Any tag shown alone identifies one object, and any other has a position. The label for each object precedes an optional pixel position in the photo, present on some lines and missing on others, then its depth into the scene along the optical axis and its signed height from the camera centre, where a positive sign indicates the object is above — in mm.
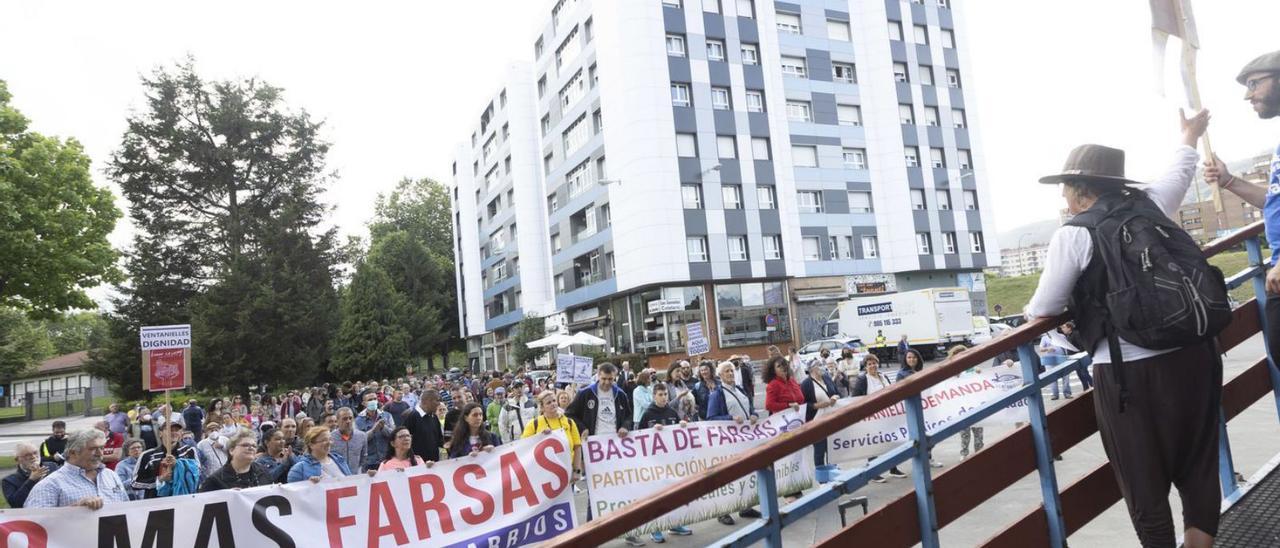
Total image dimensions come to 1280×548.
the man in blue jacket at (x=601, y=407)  9820 -691
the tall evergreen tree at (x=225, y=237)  35062 +7852
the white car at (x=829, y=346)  29847 -499
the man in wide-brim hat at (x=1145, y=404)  2473 -338
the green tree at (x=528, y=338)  50438 +1729
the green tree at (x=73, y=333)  96975 +9702
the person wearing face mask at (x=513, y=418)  13016 -969
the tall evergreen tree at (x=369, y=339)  53188 +2767
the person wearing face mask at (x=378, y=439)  10961 -938
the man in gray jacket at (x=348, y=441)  10508 -878
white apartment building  41219 +10785
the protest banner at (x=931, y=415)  8289 -1021
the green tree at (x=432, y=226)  77062 +16081
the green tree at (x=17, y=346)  53094 +4996
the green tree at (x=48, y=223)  21016 +5444
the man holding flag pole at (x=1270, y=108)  2979 +761
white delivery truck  33219 +378
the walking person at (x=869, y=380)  10320 -694
